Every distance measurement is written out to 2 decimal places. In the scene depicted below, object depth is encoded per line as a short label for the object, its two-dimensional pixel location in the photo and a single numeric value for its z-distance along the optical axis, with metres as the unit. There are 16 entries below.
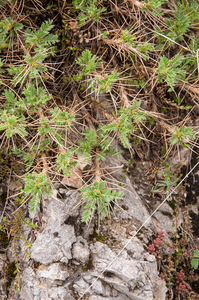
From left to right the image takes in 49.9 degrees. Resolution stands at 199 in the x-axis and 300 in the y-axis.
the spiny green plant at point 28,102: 2.43
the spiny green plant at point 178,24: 3.11
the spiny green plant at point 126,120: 2.47
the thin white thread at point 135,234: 2.56
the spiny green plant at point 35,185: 2.22
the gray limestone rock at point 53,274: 2.52
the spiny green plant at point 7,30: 2.72
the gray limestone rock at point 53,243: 2.59
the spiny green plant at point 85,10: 2.69
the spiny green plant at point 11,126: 2.25
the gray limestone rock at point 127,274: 2.59
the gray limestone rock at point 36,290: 2.46
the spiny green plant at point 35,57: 2.57
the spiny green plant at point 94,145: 2.66
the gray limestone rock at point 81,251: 2.65
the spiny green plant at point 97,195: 2.32
